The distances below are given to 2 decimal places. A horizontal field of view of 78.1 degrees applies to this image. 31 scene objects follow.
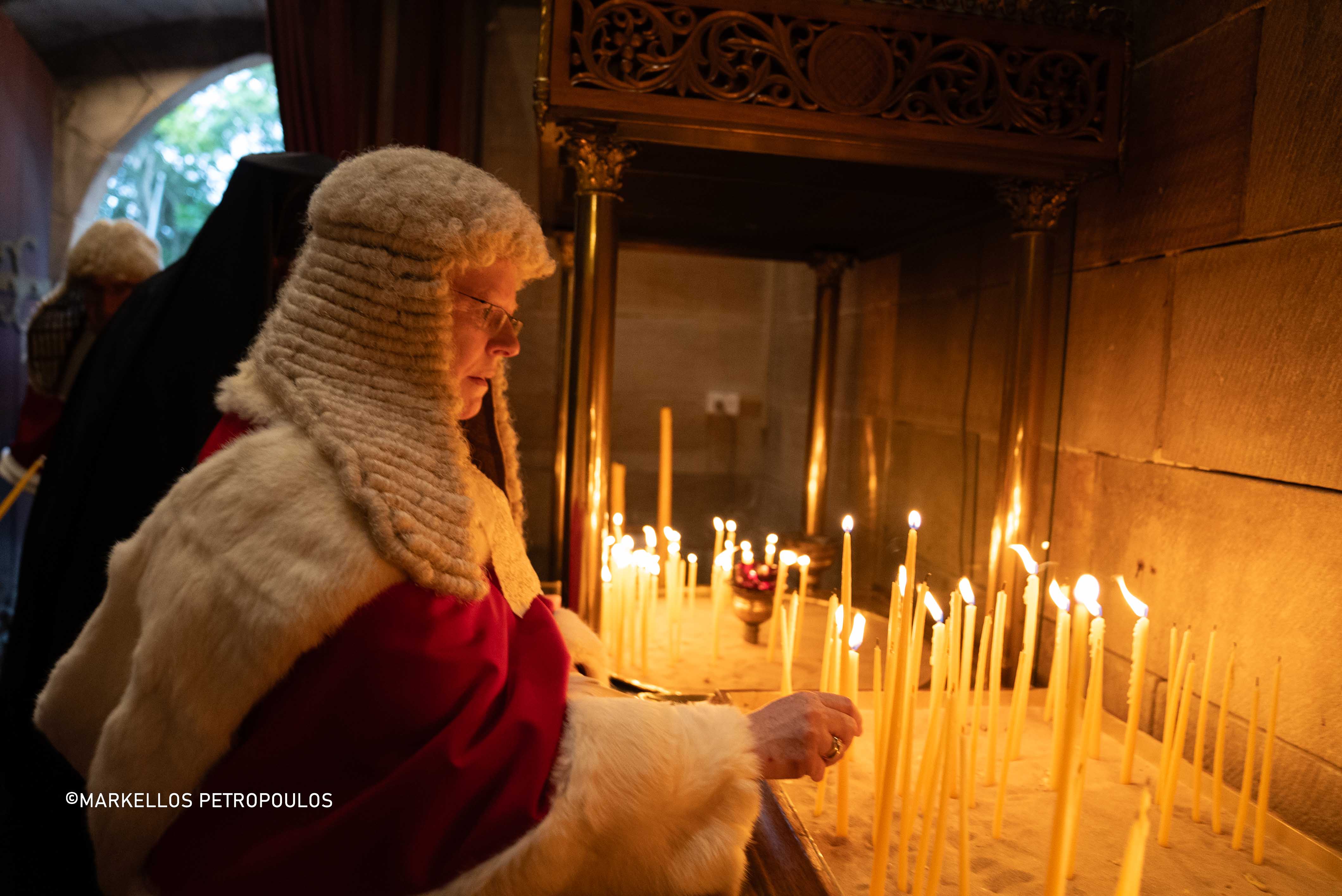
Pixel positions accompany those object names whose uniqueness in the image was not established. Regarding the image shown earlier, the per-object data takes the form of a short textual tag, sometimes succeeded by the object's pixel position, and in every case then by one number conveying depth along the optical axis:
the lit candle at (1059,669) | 1.20
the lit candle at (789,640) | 1.60
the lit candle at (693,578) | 2.50
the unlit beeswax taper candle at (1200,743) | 1.33
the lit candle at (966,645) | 1.15
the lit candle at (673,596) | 2.27
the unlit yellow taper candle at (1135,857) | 0.63
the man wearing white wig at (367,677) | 0.93
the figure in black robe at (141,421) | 1.82
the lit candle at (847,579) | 1.25
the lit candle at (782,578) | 2.21
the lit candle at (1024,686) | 1.42
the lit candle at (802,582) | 1.78
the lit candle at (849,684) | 1.20
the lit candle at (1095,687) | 1.35
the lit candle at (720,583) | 2.32
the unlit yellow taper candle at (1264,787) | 1.24
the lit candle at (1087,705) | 0.70
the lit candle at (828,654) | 1.32
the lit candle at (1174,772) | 1.29
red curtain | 3.73
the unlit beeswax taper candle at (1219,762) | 1.33
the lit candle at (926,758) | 1.08
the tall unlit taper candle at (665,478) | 2.77
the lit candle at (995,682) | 1.35
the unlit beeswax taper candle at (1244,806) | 1.29
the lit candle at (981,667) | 1.32
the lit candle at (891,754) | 1.02
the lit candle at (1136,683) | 1.17
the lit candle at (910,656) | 1.06
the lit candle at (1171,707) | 1.31
